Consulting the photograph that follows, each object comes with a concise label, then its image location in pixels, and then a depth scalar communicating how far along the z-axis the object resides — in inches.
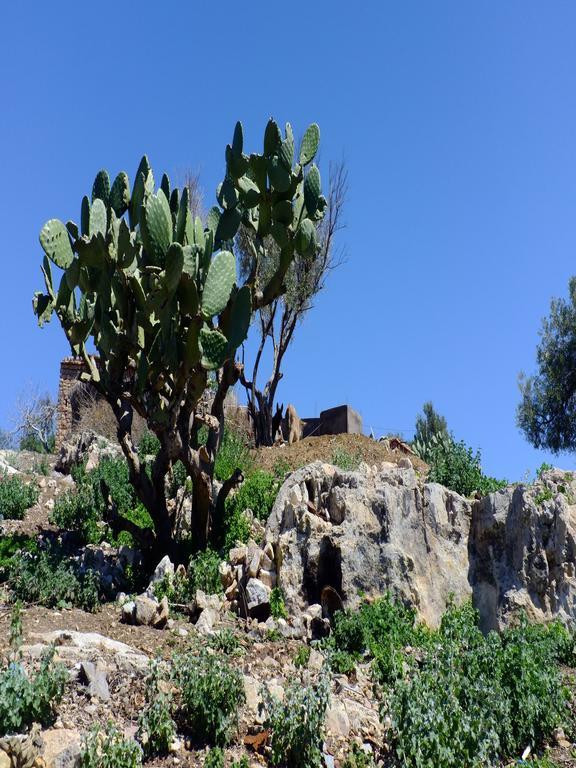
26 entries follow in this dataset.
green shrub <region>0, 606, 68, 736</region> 185.3
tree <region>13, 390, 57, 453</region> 847.7
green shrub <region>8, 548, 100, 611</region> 292.2
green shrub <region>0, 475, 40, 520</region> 416.2
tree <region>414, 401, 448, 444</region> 1080.2
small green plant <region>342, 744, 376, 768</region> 207.8
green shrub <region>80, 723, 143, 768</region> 180.4
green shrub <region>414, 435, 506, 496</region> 402.0
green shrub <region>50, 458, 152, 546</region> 378.9
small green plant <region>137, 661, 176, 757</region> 198.2
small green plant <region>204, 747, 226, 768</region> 193.0
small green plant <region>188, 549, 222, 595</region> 314.0
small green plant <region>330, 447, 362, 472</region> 463.2
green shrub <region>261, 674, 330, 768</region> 200.8
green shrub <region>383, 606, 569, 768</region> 202.8
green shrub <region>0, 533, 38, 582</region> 314.7
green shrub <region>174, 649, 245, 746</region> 205.3
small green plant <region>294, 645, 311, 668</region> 259.9
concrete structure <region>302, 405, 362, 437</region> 661.3
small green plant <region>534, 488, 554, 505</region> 320.2
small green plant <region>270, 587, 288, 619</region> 298.7
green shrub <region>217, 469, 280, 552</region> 357.7
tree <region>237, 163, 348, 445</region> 683.4
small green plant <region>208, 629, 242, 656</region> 259.3
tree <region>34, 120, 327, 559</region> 319.3
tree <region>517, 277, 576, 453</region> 763.4
